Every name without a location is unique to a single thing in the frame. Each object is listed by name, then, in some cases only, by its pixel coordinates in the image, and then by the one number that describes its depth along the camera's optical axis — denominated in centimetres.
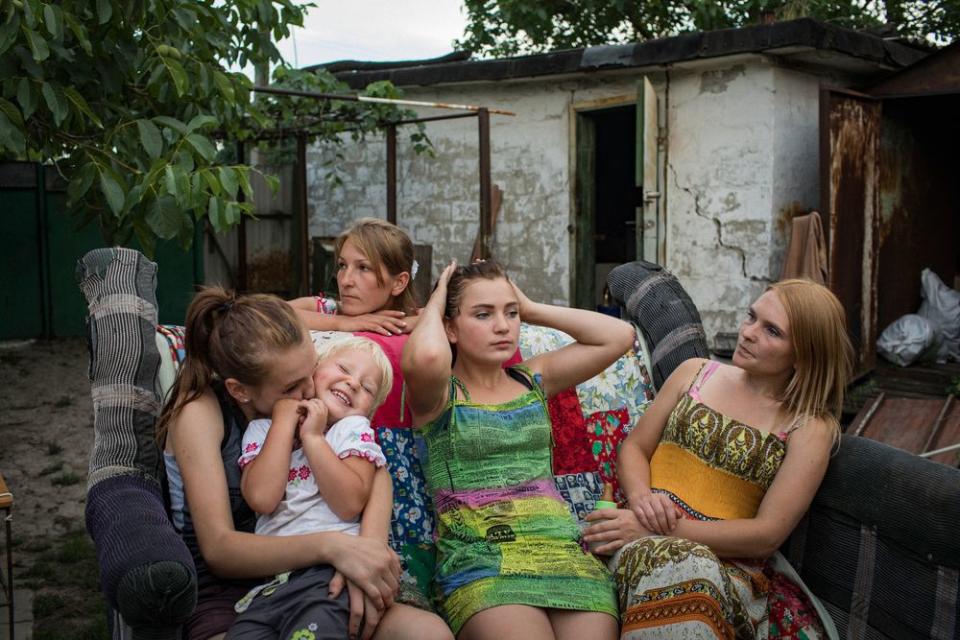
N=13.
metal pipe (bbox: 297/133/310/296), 939
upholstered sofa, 194
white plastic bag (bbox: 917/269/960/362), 744
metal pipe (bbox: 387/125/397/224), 826
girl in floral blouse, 197
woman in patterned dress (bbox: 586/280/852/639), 226
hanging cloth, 615
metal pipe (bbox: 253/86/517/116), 667
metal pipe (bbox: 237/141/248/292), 1007
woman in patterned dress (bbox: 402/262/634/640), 220
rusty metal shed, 639
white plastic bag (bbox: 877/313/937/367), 711
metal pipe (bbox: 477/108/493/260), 729
